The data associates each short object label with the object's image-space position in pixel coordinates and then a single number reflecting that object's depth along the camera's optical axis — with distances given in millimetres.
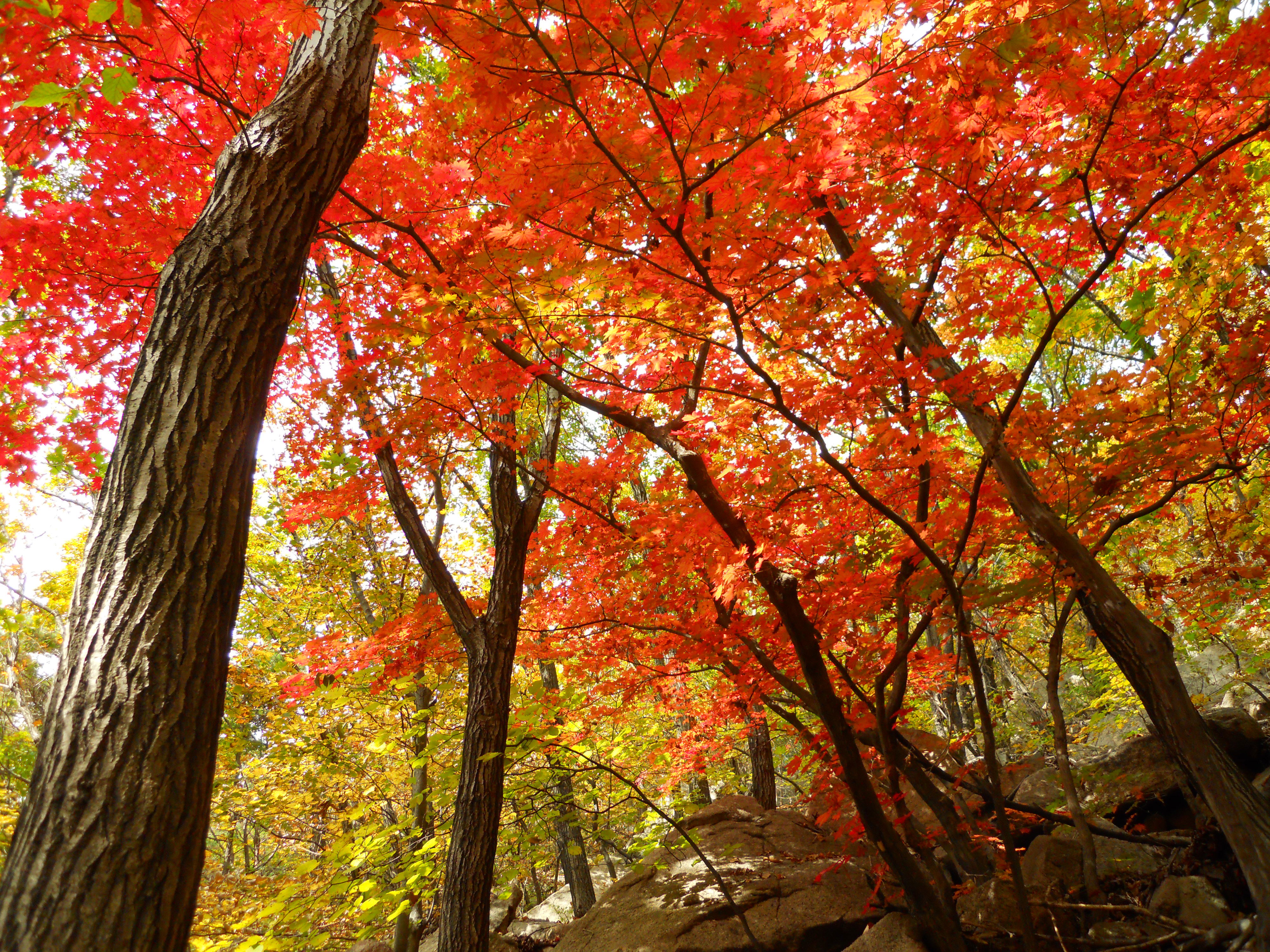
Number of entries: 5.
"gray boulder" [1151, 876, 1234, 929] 3543
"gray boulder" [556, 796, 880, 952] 4758
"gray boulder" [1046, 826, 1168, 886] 4559
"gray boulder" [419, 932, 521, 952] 6270
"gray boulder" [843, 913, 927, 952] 3697
